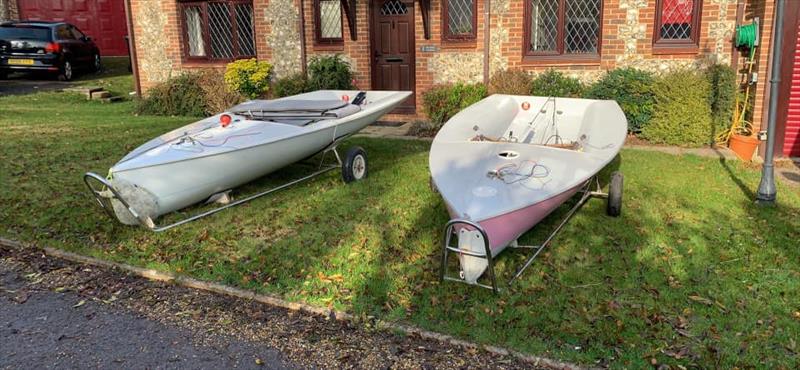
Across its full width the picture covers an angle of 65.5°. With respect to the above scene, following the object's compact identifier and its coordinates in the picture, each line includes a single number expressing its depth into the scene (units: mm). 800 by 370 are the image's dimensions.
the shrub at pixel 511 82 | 9180
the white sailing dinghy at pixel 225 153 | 4977
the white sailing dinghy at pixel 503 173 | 3814
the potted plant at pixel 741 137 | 7305
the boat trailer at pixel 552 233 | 3645
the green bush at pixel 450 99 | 9406
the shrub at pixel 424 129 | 9262
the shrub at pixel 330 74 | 10625
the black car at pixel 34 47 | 14977
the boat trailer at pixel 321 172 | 5000
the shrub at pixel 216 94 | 11156
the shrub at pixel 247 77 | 10992
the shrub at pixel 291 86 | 10812
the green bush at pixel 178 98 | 11539
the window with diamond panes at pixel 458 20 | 9930
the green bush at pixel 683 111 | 8094
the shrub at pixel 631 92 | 8461
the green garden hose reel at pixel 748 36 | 7830
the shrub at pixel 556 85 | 9008
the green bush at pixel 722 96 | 8039
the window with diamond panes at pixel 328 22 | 11016
